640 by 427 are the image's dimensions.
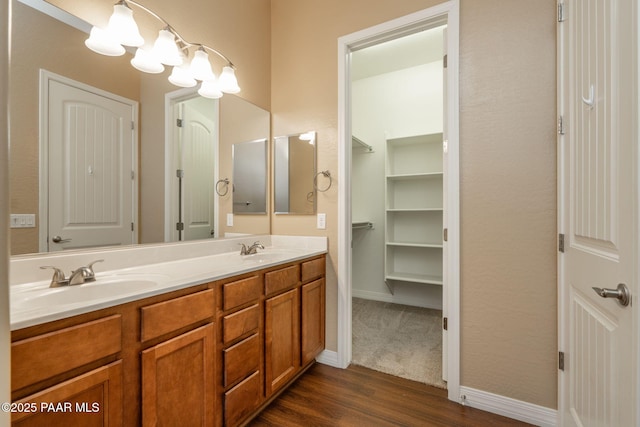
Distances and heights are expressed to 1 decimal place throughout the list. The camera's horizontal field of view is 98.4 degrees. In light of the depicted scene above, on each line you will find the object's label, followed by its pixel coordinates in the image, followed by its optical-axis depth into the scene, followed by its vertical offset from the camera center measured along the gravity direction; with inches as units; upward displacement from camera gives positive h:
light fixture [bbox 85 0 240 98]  53.5 +36.1
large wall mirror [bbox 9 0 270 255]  45.3 +16.7
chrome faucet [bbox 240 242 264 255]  80.9 -10.8
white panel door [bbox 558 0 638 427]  32.3 +0.6
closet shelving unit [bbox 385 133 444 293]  132.8 +1.9
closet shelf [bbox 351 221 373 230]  133.6 -5.9
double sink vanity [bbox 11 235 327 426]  31.5 -18.9
